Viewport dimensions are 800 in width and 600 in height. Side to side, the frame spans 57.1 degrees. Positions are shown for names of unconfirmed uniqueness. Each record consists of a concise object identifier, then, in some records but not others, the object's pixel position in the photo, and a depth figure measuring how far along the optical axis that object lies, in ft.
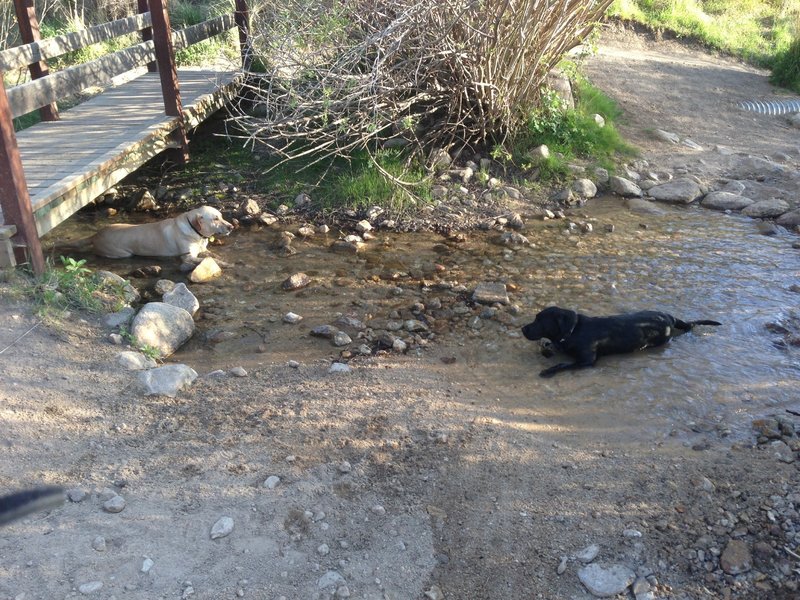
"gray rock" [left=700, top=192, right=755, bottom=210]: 29.45
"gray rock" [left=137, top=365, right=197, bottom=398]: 16.71
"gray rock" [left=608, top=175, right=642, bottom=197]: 30.81
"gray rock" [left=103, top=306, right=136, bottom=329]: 19.39
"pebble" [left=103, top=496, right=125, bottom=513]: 12.89
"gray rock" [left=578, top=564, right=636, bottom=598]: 11.62
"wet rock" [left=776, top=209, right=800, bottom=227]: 27.71
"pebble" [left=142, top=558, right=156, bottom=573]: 11.69
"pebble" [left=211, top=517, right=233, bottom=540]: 12.49
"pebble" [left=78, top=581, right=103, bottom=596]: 11.21
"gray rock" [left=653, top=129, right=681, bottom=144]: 35.47
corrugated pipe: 40.11
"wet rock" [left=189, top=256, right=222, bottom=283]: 23.97
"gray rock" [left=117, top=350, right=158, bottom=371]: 17.60
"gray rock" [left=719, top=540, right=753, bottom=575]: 11.82
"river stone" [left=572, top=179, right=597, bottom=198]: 30.68
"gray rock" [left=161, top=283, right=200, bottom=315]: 21.67
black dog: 18.57
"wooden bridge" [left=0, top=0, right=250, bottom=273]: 19.29
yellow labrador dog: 25.55
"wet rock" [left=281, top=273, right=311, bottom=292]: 23.32
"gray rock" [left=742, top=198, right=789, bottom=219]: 28.60
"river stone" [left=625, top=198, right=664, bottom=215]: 29.45
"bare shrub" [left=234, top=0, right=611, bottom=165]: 24.54
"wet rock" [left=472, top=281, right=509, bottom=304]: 22.02
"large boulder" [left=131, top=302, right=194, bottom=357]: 19.01
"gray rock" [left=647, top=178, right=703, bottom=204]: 30.17
